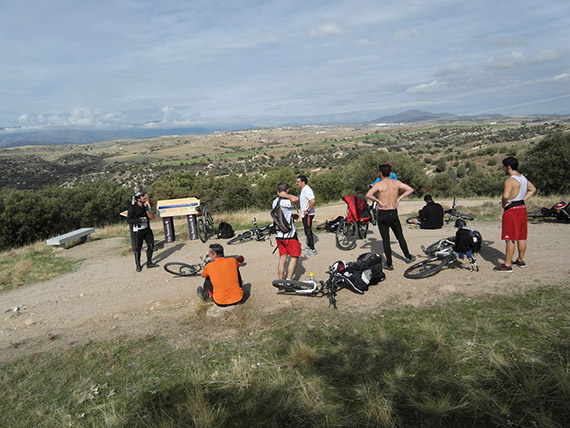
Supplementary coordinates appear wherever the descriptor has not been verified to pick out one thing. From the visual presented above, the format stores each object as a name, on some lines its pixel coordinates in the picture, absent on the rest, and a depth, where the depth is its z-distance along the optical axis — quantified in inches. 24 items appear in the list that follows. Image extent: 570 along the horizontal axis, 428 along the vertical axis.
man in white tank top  238.1
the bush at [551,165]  1154.7
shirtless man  263.3
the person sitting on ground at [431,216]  414.0
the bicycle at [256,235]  457.7
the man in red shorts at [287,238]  245.9
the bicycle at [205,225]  477.1
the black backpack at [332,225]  466.6
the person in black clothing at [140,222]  353.3
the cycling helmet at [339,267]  251.9
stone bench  514.9
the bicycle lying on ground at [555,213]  393.4
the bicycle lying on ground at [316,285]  240.2
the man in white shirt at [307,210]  329.1
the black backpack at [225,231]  481.4
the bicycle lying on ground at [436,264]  257.0
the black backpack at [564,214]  391.5
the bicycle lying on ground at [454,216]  466.8
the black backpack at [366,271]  243.0
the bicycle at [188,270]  323.9
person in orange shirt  229.8
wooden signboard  478.6
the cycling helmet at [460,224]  273.3
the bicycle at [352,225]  371.6
